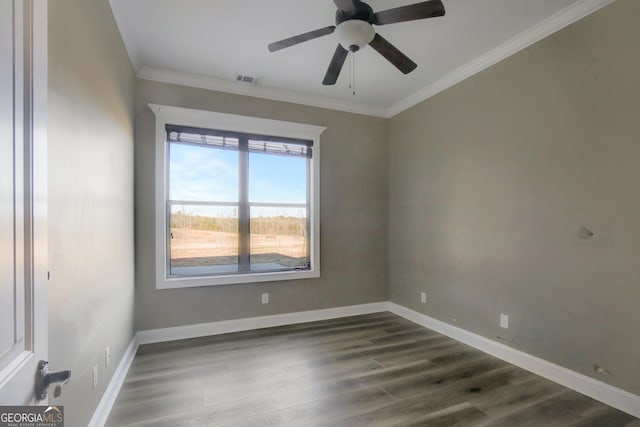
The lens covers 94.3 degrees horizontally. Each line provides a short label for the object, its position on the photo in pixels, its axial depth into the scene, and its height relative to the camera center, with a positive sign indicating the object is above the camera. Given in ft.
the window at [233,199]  10.87 +0.61
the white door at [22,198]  2.01 +0.12
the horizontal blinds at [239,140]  10.95 +2.92
